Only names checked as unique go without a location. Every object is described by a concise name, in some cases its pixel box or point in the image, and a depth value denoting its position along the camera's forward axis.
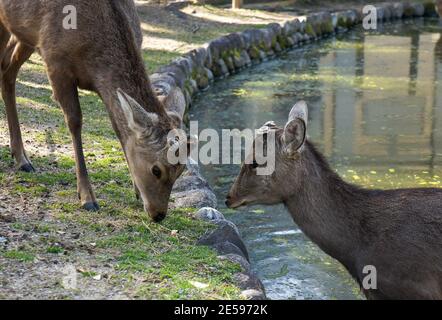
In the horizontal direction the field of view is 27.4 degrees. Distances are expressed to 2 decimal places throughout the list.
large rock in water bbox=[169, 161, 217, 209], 9.18
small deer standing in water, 6.42
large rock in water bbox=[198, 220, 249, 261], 7.82
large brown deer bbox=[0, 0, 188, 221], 7.59
